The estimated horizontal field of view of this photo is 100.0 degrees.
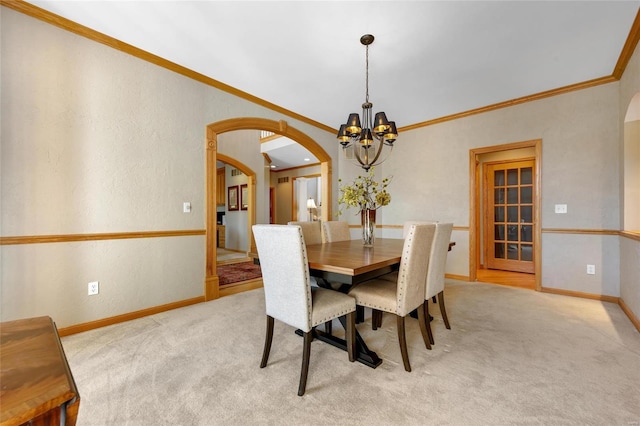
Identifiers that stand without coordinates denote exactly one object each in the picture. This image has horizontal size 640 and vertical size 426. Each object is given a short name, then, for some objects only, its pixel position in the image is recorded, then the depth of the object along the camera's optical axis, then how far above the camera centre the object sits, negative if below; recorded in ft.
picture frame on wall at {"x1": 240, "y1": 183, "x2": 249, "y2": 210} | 22.71 +1.38
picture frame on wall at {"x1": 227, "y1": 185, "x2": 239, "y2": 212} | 23.74 +1.34
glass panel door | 15.60 -0.20
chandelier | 8.54 +2.65
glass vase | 8.62 -0.37
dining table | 5.32 -1.07
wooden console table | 1.53 -1.08
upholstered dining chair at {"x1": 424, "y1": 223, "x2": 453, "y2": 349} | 6.89 -1.34
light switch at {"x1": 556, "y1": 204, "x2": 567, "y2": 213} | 11.27 +0.19
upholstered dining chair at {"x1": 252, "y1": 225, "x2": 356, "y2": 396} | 5.16 -1.68
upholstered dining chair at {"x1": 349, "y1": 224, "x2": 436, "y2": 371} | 5.88 -1.85
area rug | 13.55 -3.36
